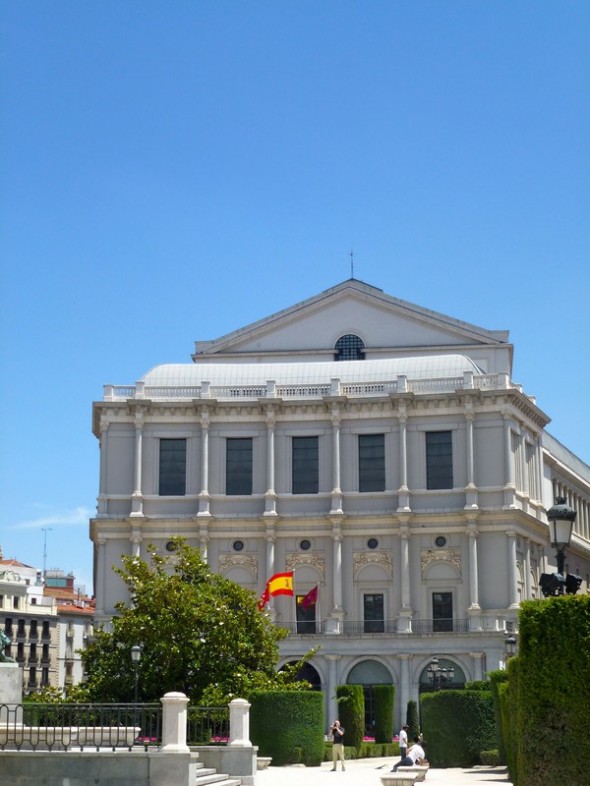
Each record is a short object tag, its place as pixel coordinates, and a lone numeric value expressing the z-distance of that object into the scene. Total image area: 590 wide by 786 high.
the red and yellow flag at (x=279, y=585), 68.12
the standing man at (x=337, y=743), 43.25
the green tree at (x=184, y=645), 41.25
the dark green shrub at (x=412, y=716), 59.16
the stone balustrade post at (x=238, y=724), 30.67
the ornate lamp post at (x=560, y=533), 22.45
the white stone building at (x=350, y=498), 69.38
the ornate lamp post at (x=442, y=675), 65.19
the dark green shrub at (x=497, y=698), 38.12
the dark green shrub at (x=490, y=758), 42.75
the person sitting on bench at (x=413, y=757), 38.25
